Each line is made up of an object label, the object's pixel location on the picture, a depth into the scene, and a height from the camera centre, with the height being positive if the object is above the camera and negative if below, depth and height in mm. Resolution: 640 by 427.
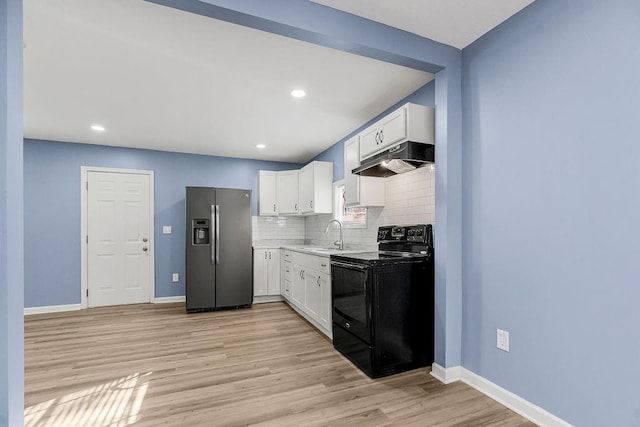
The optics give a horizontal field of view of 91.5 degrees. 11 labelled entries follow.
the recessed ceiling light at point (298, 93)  3012 +1229
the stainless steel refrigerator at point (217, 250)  4605 -476
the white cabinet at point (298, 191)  4785 +464
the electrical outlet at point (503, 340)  2066 -827
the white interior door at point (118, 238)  4809 -303
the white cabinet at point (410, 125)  2576 +783
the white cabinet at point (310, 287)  3404 -864
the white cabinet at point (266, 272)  5067 -877
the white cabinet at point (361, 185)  3562 +376
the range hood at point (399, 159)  2572 +513
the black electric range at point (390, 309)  2486 -761
